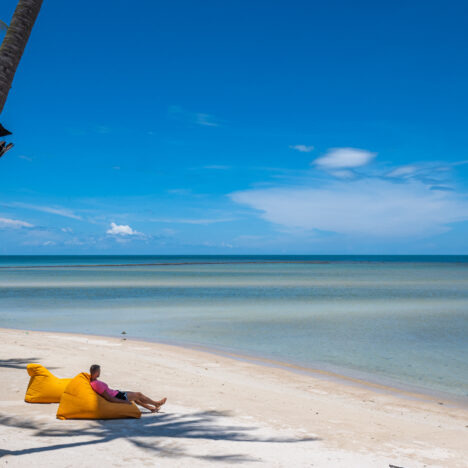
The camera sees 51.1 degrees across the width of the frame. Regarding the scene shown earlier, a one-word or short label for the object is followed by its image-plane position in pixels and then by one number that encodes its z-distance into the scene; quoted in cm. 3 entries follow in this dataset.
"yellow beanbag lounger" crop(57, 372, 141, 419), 785
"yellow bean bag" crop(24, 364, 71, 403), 873
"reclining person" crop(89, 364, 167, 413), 799
